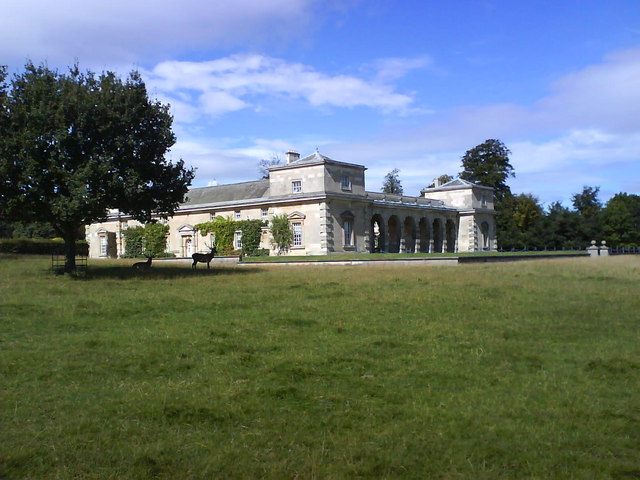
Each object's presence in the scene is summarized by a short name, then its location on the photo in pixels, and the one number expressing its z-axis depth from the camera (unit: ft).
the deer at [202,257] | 91.97
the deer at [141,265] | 86.94
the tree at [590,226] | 252.62
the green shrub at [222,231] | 168.04
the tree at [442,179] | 258.88
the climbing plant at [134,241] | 185.88
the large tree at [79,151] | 69.15
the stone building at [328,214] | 157.99
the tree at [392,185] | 323.37
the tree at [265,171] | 280.31
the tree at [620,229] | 265.54
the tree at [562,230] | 248.93
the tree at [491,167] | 274.36
